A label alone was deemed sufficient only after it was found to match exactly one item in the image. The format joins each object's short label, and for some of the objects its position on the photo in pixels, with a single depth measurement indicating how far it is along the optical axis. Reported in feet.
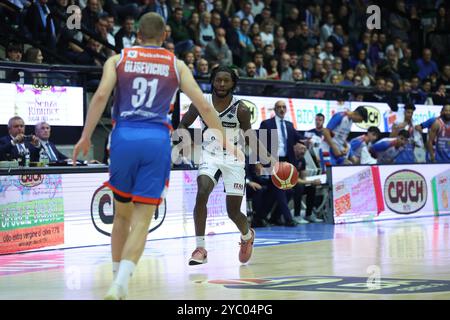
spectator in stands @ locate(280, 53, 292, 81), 69.54
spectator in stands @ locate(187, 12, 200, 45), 66.54
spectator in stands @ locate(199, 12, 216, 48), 67.88
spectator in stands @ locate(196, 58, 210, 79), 59.00
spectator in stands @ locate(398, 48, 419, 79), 83.05
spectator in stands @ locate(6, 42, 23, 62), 51.57
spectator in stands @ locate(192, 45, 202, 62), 61.36
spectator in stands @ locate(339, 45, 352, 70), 79.05
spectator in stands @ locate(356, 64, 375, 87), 75.38
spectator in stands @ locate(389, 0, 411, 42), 92.48
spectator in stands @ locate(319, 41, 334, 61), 77.56
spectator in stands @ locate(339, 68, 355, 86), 72.43
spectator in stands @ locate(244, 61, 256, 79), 63.82
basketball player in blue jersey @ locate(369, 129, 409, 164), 66.13
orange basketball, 39.47
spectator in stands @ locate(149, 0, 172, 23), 63.77
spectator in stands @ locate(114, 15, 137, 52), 59.31
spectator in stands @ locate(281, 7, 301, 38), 79.10
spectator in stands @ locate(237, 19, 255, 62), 69.77
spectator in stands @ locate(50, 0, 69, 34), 56.54
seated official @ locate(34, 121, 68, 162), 48.32
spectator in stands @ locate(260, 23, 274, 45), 73.51
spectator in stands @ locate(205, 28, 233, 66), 65.67
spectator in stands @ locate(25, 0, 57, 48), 55.52
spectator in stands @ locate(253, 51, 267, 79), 67.21
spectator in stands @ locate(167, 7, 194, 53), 64.80
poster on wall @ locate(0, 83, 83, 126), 48.91
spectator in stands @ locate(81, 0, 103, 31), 59.52
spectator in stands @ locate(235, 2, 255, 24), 74.18
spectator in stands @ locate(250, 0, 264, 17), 77.87
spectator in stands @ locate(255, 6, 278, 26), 74.64
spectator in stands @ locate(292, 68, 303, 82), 67.87
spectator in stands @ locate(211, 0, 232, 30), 69.87
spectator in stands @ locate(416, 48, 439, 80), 85.40
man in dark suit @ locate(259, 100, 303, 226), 56.59
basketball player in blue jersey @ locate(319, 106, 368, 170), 61.77
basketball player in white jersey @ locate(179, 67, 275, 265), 35.73
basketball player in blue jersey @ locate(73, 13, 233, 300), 24.25
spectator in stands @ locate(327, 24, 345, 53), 81.92
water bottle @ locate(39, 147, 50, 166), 48.14
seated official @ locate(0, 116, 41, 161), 46.70
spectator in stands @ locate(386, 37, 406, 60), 86.09
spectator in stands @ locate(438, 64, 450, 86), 84.59
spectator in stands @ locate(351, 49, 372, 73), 80.84
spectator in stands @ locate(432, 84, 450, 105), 77.05
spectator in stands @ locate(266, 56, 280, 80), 67.33
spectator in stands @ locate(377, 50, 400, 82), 78.69
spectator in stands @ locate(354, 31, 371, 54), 84.43
